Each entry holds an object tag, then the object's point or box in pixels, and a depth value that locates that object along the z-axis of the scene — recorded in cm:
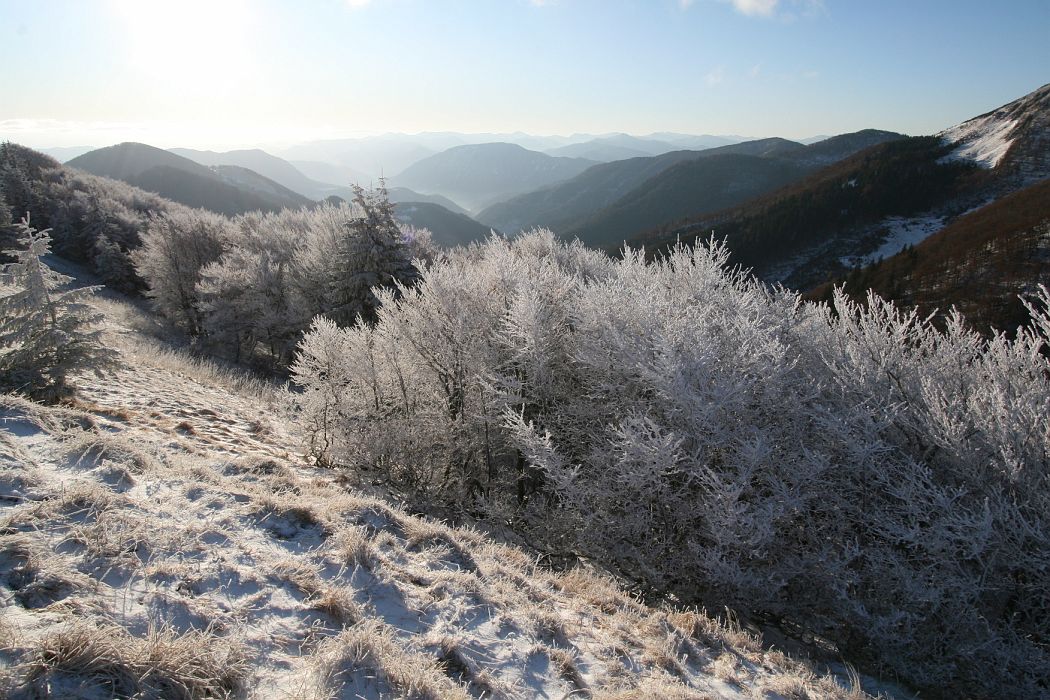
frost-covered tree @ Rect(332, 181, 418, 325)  2166
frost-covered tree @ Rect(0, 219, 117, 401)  738
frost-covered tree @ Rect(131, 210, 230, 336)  2753
